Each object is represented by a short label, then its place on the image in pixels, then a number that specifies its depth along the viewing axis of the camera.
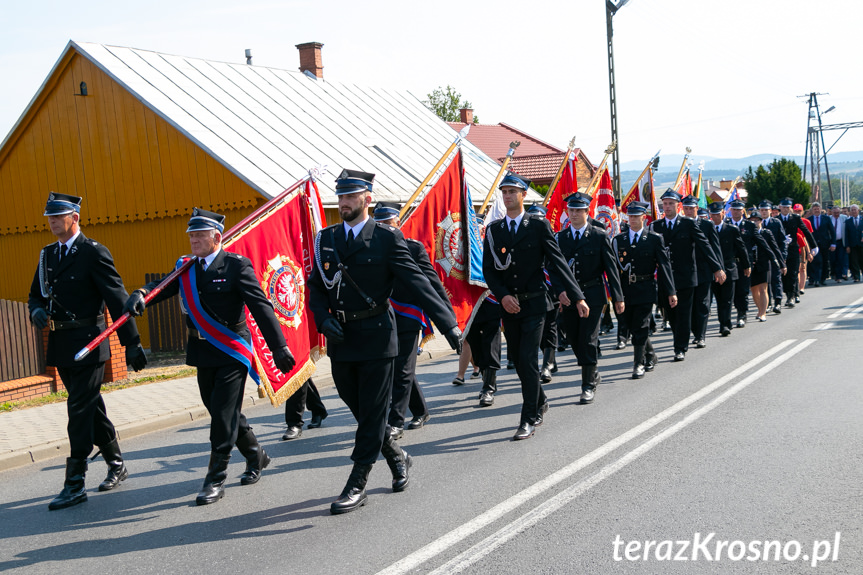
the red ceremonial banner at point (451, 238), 9.13
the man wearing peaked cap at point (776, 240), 16.51
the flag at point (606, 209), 13.74
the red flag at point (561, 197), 12.97
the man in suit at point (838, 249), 23.16
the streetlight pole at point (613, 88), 21.67
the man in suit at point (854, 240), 23.08
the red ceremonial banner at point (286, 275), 6.89
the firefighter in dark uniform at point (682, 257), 11.47
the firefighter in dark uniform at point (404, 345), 7.19
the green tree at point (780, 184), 59.19
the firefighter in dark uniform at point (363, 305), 5.61
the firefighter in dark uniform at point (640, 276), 10.28
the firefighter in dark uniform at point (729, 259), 13.88
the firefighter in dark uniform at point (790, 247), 17.67
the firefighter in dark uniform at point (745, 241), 14.86
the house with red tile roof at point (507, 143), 45.75
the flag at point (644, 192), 16.39
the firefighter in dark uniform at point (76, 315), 6.13
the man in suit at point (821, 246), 22.97
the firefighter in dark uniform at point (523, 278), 7.33
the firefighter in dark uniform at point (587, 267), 8.91
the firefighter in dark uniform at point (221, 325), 5.89
